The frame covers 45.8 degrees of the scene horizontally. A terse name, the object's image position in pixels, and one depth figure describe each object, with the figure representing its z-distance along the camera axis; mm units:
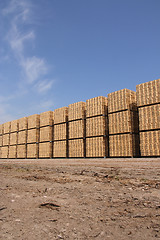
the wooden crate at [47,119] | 22072
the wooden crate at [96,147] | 16422
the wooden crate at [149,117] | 13867
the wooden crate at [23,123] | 25269
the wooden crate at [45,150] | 21578
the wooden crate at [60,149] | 19909
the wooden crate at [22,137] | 25203
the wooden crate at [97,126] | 16816
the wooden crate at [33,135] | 23516
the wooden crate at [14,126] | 26891
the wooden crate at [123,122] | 15139
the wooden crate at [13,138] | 26828
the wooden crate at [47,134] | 21844
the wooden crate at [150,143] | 13640
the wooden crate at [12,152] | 26656
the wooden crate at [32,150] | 23188
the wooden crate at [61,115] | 20562
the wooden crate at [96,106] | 17164
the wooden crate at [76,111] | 18791
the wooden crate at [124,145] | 14836
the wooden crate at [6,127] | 28573
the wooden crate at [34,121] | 23688
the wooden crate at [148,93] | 14016
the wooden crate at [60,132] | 20250
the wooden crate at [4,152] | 28319
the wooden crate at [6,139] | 28422
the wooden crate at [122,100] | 15516
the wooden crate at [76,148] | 18227
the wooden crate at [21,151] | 24984
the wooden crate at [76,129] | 18500
